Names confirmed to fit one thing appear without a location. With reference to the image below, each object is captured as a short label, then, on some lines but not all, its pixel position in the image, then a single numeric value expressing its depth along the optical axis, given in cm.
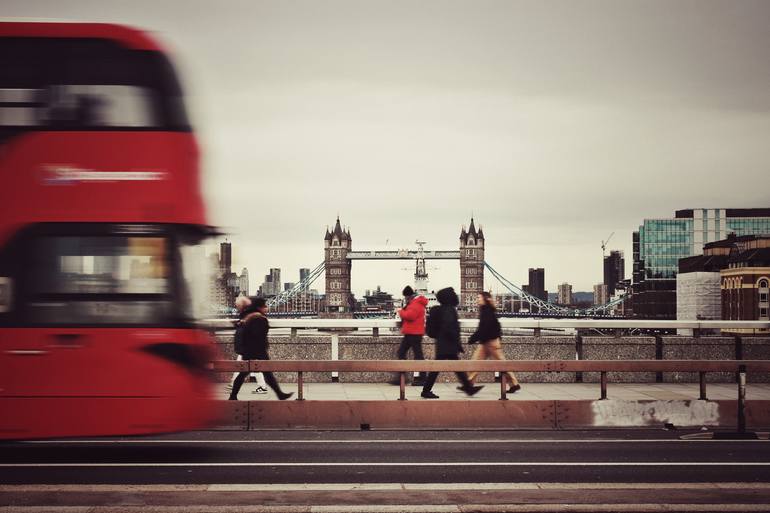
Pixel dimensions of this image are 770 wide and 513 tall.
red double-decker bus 1052
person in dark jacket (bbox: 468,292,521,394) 1803
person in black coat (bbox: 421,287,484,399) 1728
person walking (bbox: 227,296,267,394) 1770
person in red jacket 1828
